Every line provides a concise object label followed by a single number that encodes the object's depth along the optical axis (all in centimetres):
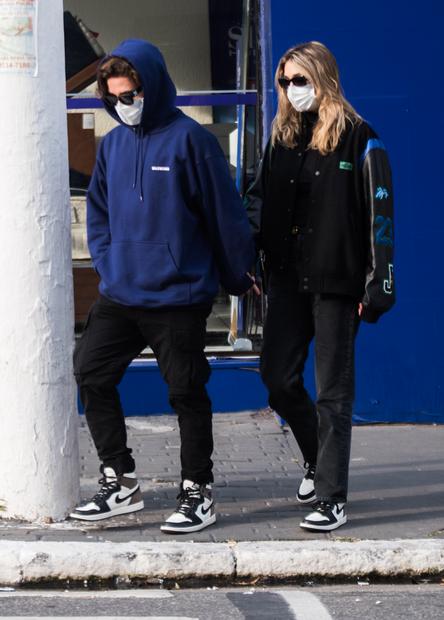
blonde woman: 1049
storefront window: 1607
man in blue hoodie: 1042
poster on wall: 1053
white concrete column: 1067
